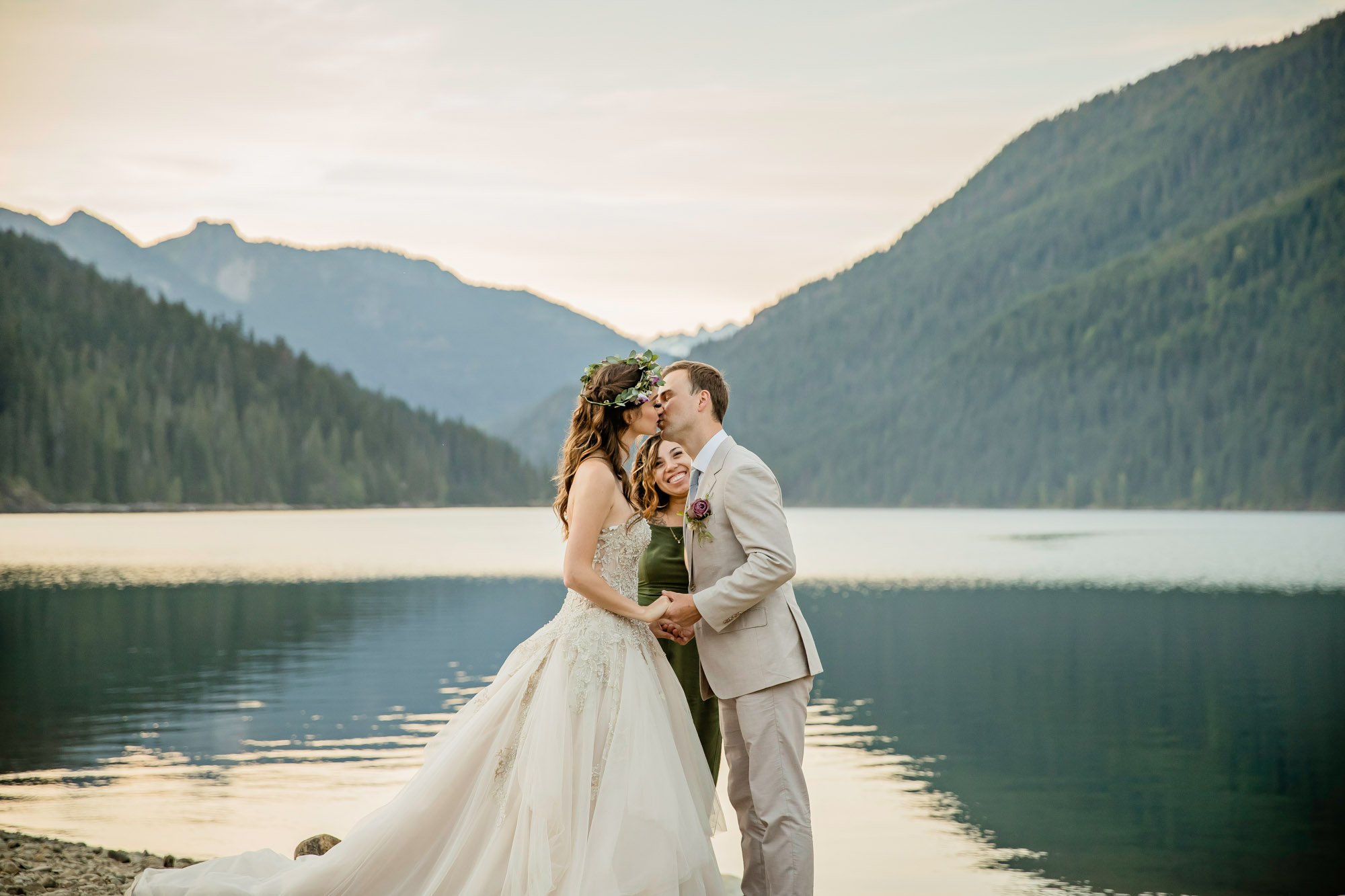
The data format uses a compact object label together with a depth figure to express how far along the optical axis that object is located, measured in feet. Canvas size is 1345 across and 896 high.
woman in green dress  24.07
